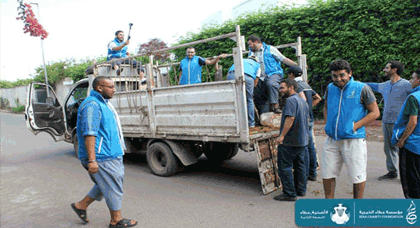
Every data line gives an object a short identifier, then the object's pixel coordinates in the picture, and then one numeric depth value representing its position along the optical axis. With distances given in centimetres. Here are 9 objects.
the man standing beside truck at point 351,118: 310
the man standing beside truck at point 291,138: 382
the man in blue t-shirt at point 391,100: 439
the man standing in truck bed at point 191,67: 584
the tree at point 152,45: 2242
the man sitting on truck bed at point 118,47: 691
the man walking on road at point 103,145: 319
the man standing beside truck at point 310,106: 467
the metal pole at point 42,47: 1778
